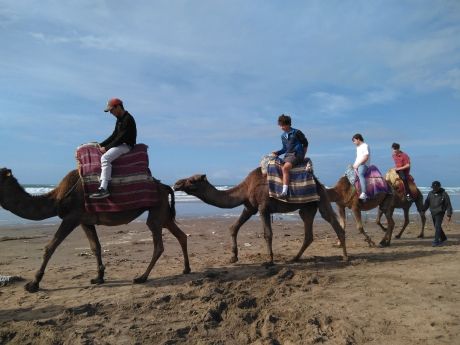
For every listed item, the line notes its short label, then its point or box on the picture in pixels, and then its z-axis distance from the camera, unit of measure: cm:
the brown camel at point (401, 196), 1308
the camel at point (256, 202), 846
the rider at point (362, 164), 1102
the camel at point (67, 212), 663
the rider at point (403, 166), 1327
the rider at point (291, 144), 857
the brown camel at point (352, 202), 1117
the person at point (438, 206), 1111
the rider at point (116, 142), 680
